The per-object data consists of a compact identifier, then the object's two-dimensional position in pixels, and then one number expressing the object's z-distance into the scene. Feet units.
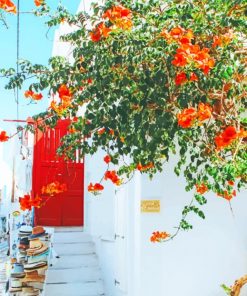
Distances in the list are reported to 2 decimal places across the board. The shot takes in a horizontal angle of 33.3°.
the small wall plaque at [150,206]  17.79
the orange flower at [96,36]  9.38
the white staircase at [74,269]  22.26
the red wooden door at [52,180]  29.91
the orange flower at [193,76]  8.68
